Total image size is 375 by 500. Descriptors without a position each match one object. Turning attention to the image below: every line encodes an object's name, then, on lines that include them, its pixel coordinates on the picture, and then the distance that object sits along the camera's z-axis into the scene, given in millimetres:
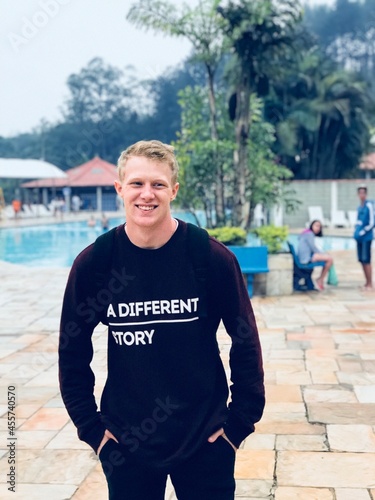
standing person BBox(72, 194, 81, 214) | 36656
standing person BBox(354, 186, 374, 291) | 8648
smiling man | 1760
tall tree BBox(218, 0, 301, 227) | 9570
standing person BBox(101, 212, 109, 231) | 20766
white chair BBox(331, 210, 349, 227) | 20688
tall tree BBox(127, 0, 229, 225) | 9562
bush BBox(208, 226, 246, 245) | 8594
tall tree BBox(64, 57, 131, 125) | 53938
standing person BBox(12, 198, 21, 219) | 30197
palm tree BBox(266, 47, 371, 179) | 24656
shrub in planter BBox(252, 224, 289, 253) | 8703
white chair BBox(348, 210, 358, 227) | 20577
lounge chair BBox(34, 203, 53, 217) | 33031
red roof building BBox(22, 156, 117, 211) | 38844
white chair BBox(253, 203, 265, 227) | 18598
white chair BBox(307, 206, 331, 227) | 21062
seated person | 8873
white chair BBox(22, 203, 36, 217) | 32281
